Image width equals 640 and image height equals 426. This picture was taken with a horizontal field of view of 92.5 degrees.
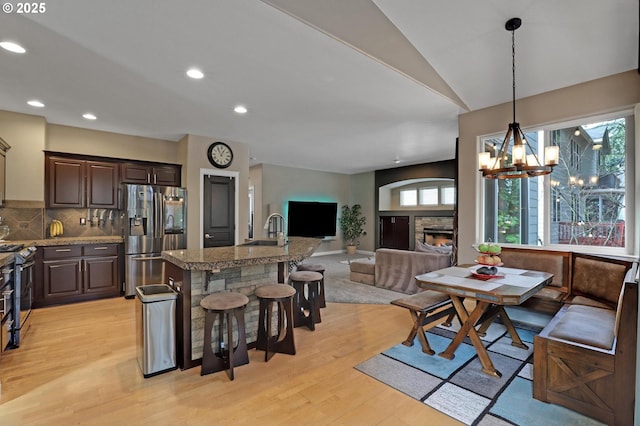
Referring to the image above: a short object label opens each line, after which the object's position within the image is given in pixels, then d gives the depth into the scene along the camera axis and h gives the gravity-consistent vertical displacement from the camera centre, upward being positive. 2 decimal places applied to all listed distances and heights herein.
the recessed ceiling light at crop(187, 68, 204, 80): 3.08 +1.44
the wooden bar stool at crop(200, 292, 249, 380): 2.46 -0.98
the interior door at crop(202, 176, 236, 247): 5.50 +0.05
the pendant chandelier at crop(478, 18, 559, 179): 2.75 +0.51
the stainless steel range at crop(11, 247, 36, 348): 2.99 -0.86
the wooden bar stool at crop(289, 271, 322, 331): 3.52 -1.01
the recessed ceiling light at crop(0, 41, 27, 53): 2.58 +1.43
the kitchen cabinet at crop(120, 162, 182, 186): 5.16 +0.70
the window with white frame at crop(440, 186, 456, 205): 8.79 +0.56
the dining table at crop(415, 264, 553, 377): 2.46 -0.63
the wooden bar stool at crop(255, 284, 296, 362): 2.79 -1.01
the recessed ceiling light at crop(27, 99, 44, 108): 3.83 +1.40
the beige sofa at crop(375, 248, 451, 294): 4.92 -0.88
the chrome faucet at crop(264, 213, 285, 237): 7.84 -0.25
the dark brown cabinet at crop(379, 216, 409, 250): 9.38 -0.56
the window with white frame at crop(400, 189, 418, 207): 9.74 +0.55
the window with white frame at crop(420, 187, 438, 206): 9.23 +0.55
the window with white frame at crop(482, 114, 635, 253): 3.30 +0.25
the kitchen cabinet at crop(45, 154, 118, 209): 4.59 +0.47
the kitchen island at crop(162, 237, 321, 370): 2.58 -0.61
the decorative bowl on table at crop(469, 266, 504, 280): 2.90 -0.57
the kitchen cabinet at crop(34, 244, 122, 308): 4.24 -0.87
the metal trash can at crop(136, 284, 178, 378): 2.48 -0.98
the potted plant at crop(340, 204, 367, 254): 10.26 -0.33
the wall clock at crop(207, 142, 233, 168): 5.54 +1.09
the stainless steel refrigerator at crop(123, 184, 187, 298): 4.74 -0.25
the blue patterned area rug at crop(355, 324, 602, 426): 2.02 -1.31
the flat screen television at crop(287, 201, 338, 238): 9.16 -0.15
